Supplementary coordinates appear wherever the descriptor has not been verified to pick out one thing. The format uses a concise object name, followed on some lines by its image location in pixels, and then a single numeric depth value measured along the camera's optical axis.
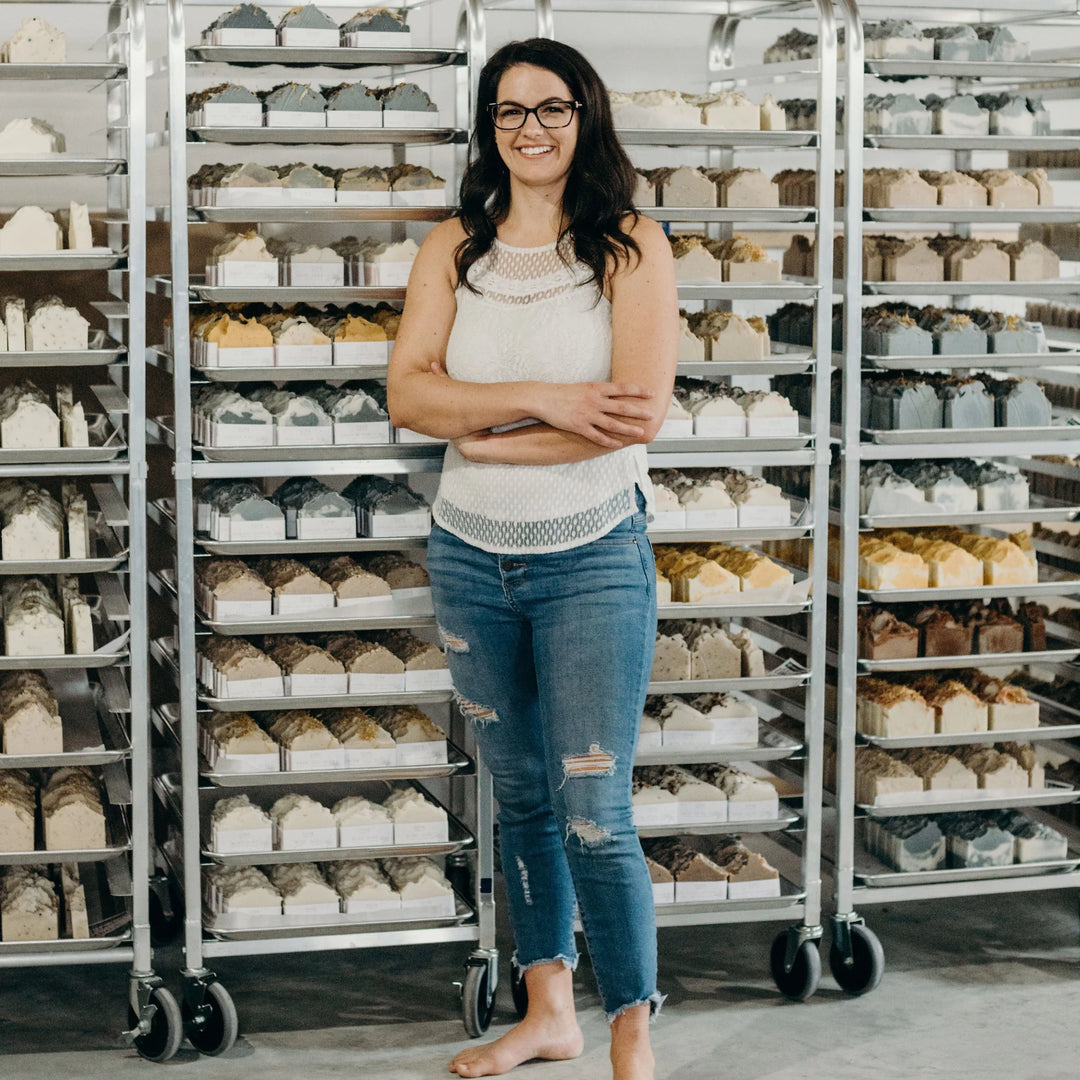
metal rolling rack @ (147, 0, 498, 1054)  3.78
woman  3.33
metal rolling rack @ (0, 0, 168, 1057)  3.73
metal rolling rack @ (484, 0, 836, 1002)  4.03
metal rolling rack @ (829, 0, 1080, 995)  4.09
